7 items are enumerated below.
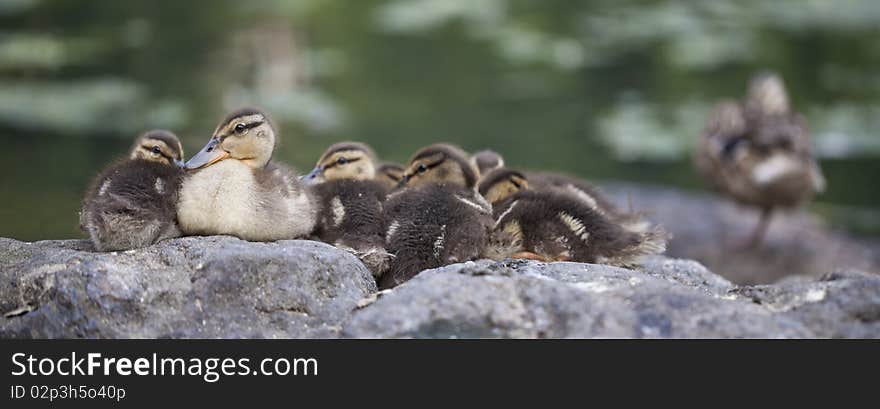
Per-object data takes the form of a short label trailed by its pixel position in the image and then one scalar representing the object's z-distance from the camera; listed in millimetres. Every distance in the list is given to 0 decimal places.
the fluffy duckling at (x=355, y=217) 8016
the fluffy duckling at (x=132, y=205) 7434
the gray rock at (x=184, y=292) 6703
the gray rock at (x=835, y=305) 6562
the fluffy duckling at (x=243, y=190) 7621
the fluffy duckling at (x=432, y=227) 7953
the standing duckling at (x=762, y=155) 16703
